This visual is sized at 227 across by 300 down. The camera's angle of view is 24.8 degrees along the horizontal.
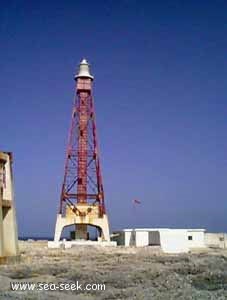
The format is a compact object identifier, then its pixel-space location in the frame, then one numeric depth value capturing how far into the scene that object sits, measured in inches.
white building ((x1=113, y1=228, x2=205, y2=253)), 1941.4
